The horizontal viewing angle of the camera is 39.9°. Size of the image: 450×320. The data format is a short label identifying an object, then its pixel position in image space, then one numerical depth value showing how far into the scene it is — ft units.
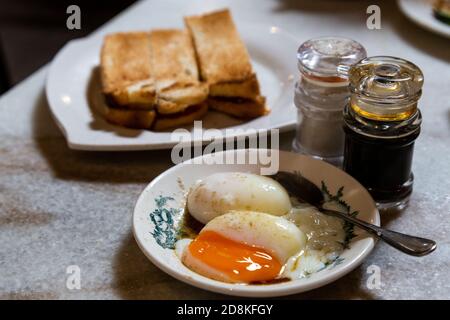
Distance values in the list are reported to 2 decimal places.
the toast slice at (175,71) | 3.82
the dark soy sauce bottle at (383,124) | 2.83
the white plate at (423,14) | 4.73
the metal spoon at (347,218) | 2.57
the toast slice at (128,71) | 3.77
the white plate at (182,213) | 2.43
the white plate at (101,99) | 3.56
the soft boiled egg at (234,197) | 2.83
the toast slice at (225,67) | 3.89
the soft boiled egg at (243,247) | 2.53
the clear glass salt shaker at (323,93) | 3.18
